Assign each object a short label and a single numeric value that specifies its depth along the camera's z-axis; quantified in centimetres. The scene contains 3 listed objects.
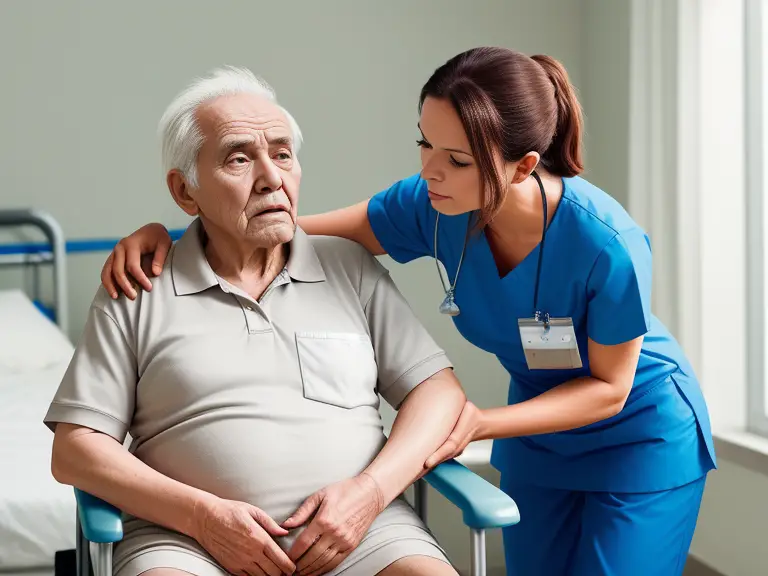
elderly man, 153
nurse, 165
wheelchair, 144
